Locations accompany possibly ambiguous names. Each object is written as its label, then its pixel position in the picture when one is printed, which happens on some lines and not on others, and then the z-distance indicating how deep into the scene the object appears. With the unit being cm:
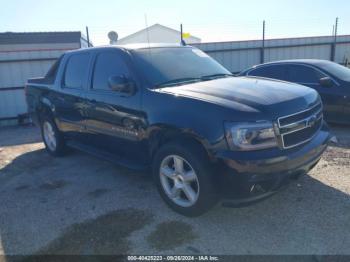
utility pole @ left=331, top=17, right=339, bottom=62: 1249
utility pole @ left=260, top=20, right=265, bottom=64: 1221
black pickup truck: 295
